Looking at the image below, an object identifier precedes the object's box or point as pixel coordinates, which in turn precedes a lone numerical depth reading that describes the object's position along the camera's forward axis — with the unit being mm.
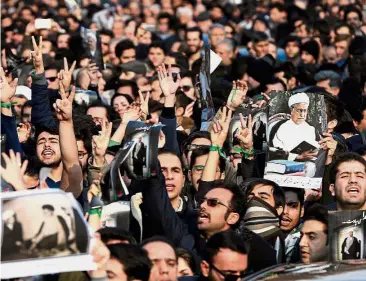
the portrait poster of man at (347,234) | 13398
